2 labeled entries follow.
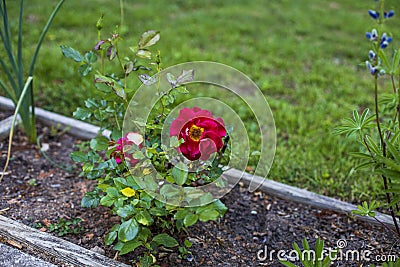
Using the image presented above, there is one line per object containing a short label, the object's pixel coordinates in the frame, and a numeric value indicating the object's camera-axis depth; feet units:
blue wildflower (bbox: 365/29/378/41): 5.07
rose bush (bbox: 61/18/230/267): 5.13
